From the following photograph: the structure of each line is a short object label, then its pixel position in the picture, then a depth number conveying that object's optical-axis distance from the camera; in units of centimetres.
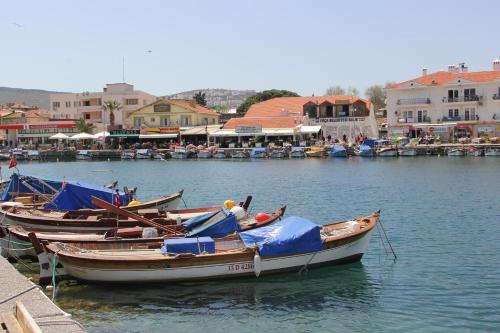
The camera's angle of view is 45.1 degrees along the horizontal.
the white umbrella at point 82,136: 10031
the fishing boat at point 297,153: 8138
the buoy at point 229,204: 2319
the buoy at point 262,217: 2212
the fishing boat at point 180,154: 8912
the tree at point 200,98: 15281
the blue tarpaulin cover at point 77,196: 2592
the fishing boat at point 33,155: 9538
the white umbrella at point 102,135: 10100
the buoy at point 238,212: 2169
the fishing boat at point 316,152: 8044
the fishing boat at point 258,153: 8411
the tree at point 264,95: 12053
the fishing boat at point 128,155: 9181
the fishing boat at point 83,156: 9425
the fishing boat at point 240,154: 8581
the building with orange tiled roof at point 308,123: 8919
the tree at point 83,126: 10656
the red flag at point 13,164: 2958
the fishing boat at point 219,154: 8706
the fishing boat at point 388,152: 7944
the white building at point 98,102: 11275
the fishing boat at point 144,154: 9066
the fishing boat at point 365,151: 7912
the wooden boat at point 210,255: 1720
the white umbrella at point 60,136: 10206
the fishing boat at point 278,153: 8275
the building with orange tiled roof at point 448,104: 8119
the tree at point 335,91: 14975
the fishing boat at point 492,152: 7438
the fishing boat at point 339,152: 7981
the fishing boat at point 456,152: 7619
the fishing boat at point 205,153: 8812
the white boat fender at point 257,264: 1761
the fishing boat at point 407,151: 7888
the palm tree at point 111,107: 10806
